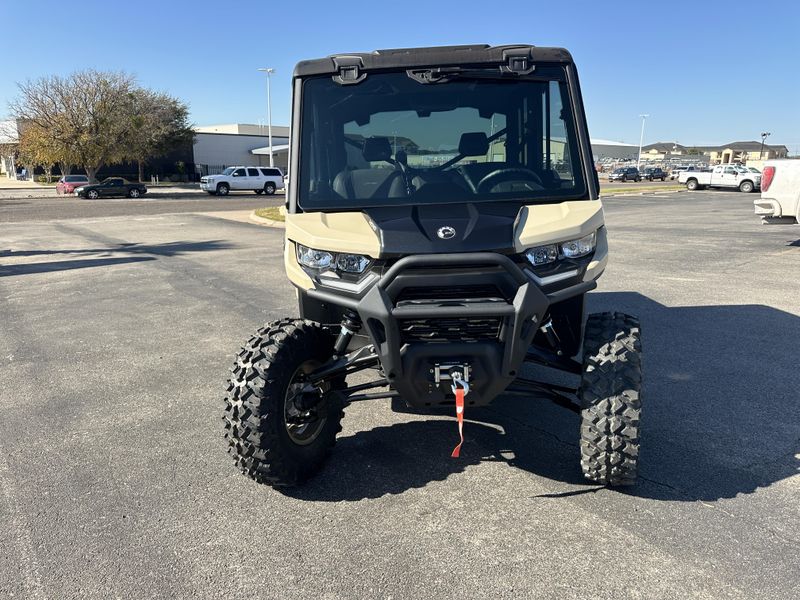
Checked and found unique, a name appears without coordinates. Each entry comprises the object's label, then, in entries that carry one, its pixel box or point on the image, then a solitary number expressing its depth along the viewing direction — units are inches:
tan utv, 121.0
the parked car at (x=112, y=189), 1536.7
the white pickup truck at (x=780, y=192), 505.7
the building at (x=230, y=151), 2733.8
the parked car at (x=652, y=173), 2559.1
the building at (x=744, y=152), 3969.0
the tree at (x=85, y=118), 1765.5
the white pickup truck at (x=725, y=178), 1674.5
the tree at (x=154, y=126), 1886.1
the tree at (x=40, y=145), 1753.2
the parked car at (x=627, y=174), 2422.5
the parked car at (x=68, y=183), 1632.6
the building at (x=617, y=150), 4638.5
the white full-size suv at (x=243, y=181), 1674.5
